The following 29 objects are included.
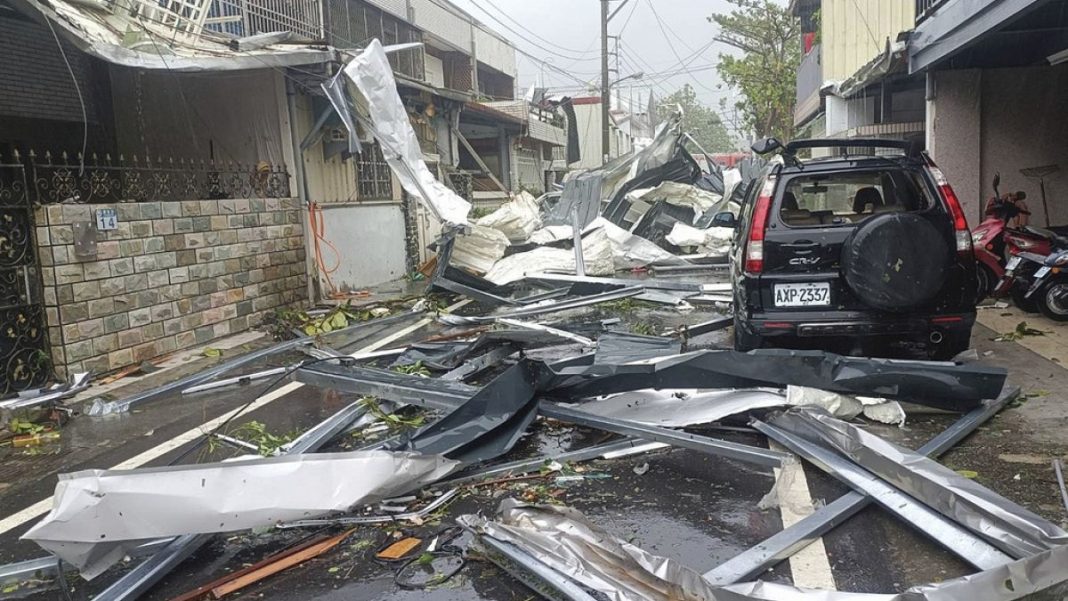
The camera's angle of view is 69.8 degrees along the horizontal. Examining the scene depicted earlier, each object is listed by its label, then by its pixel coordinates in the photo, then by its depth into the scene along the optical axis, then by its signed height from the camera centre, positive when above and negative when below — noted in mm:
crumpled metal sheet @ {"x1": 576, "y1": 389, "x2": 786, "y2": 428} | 4930 -1393
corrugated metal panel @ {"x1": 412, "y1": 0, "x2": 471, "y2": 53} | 24500 +6222
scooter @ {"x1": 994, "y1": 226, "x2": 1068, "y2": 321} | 8000 -1129
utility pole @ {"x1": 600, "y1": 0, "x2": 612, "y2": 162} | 31172 +4076
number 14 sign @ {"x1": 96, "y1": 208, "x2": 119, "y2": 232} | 7775 +27
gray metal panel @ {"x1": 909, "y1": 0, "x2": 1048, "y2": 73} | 7504 +1690
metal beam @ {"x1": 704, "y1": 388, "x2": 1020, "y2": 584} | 3174 -1567
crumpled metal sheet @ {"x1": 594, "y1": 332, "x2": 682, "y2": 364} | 5645 -1218
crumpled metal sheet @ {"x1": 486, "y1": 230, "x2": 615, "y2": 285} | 12984 -1089
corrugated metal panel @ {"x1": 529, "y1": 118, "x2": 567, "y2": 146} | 27156 +2554
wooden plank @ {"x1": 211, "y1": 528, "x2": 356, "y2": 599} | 3336 -1609
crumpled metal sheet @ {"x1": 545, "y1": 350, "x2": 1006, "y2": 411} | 4922 -1238
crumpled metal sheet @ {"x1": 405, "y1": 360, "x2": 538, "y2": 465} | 4562 -1352
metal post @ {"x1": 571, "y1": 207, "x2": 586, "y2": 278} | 13000 -1011
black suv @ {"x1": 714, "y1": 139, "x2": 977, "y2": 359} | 5164 -568
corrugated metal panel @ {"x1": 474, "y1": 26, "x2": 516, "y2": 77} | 30500 +6283
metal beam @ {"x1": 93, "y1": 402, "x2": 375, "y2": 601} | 3270 -1560
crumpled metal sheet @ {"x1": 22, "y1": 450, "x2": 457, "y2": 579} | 3170 -1253
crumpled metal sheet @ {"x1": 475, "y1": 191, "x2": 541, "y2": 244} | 14781 -360
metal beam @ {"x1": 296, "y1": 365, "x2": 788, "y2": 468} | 4398 -1385
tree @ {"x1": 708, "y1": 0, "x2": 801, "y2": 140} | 31641 +5213
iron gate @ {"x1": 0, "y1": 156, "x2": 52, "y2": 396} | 6926 -589
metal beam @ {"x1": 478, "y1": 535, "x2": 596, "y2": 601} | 3064 -1547
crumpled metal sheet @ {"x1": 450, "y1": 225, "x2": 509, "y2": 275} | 12969 -790
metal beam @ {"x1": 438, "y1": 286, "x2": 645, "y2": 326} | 9898 -1430
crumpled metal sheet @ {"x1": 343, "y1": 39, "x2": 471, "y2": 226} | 10266 +1015
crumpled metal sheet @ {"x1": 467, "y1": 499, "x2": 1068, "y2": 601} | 2811 -1481
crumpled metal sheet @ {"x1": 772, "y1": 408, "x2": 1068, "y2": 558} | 3150 -1438
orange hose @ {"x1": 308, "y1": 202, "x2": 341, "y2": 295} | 11984 -298
